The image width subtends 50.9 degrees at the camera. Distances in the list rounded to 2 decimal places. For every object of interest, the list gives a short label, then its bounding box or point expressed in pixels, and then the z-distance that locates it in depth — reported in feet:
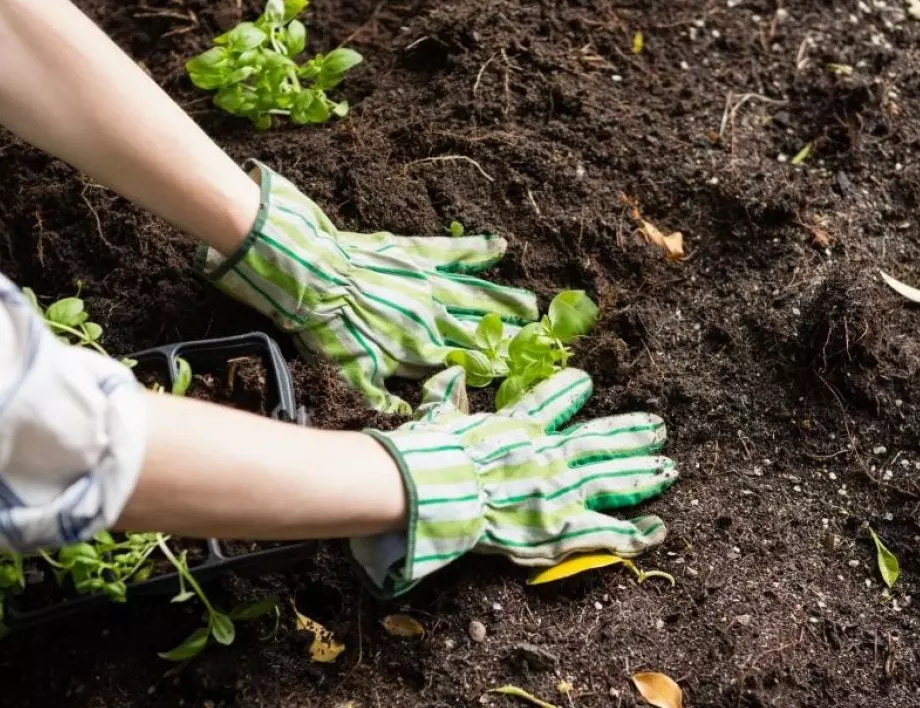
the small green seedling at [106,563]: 3.88
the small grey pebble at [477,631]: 4.38
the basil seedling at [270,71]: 5.45
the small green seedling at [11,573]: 3.85
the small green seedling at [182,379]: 4.17
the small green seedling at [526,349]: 4.99
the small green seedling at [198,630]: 4.01
